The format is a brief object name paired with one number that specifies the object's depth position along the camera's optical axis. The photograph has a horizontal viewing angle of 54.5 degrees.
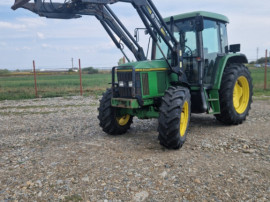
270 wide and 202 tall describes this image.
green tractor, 4.91
